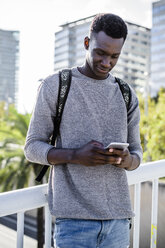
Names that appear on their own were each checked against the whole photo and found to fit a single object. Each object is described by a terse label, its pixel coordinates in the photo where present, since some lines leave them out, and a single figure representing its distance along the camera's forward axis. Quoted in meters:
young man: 1.48
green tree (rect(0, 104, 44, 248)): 10.37
